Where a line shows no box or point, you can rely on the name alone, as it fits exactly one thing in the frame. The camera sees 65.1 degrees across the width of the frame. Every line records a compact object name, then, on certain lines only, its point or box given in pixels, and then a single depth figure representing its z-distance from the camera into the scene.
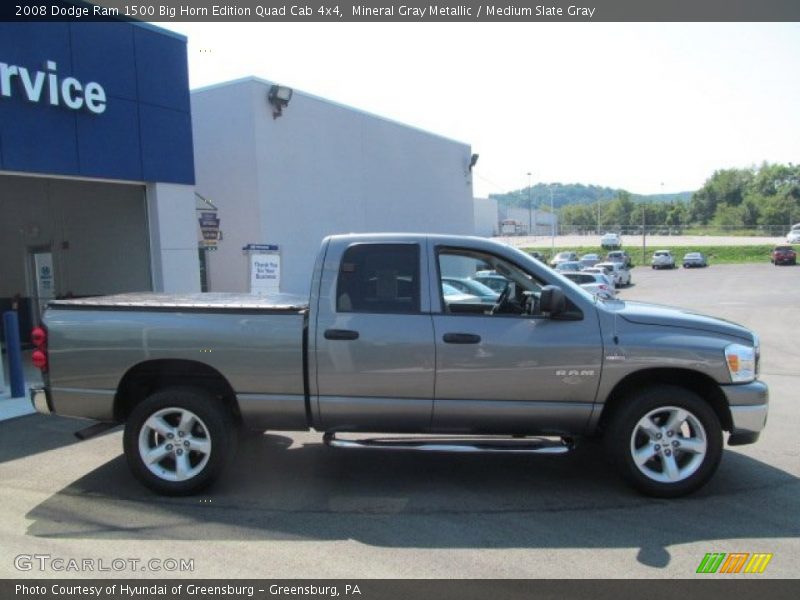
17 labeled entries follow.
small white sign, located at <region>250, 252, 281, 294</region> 10.63
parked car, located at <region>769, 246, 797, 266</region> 49.38
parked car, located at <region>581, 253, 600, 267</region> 45.23
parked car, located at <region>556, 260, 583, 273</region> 39.50
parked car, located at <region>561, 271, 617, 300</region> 22.01
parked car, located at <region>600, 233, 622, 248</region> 69.81
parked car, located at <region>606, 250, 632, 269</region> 45.06
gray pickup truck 4.56
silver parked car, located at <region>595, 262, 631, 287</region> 35.16
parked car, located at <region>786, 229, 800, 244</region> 67.31
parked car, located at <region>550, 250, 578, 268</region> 48.19
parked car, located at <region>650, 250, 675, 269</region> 52.84
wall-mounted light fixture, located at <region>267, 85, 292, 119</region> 15.98
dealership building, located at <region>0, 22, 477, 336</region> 9.37
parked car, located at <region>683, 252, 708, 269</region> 52.94
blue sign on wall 8.88
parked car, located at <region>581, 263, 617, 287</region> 25.13
